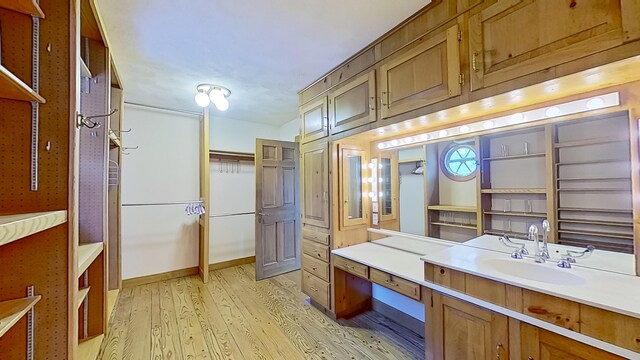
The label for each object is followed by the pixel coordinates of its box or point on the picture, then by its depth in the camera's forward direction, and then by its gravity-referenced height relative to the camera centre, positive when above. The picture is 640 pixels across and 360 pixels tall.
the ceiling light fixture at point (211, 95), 2.80 +0.95
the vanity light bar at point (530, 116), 1.34 +0.40
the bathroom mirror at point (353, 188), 2.55 -0.05
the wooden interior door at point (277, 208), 3.60 -0.36
